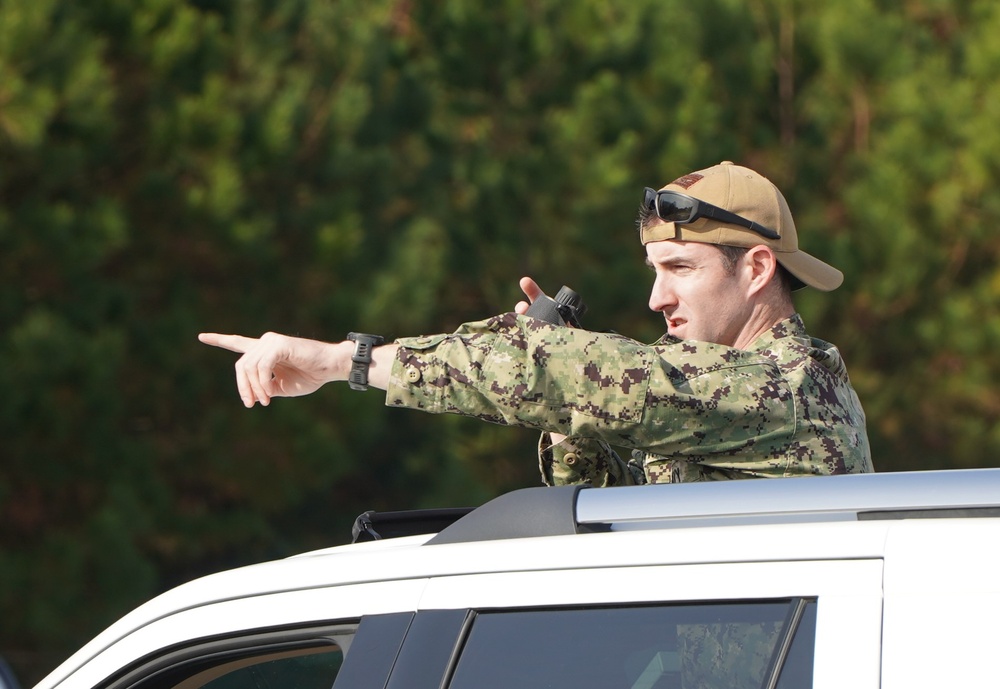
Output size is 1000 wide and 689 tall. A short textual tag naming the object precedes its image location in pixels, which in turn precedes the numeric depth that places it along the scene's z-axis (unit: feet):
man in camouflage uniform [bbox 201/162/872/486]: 25.16
